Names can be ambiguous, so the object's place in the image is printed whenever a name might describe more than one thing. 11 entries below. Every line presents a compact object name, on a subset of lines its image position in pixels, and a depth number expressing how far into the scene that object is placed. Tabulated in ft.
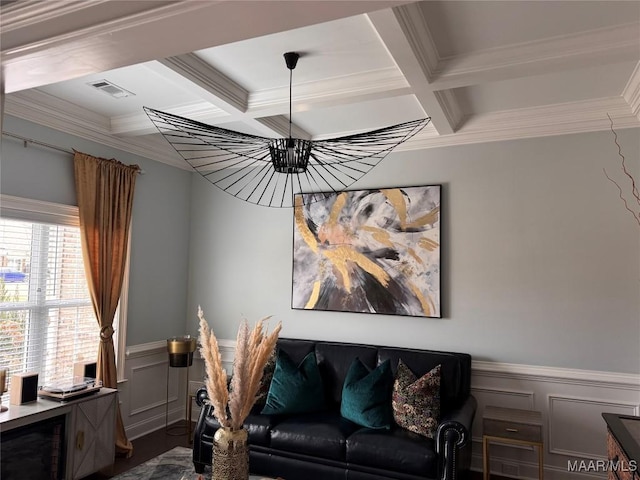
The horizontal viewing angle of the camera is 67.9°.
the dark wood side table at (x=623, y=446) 5.66
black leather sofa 9.73
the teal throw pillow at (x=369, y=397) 11.01
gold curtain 12.35
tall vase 7.38
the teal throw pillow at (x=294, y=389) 11.84
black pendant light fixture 14.03
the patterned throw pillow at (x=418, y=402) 10.51
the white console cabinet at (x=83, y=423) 9.91
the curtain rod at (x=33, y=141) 10.80
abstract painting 13.03
